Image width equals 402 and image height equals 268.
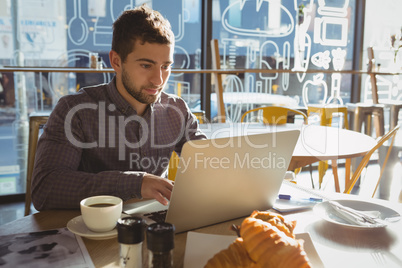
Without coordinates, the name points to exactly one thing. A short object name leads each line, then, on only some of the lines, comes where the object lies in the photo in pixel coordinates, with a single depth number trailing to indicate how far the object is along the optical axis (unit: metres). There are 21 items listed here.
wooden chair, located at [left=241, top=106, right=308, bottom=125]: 2.94
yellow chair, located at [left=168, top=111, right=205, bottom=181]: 1.88
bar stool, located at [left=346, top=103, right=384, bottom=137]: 3.94
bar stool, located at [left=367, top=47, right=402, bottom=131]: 4.12
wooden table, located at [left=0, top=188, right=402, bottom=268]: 0.73
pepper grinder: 0.56
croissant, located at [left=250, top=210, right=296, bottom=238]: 0.63
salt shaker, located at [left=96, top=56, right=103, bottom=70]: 3.07
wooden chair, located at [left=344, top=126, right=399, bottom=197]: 1.73
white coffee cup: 0.78
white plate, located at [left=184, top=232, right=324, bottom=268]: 0.69
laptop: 0.76
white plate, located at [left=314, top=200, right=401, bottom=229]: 0.89
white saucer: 0.80
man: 1.16
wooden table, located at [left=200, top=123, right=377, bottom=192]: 1.77
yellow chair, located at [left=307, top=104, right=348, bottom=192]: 3.48
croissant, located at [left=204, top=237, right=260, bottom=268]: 0.57
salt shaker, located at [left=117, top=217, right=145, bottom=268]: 0.61
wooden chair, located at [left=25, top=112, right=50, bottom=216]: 2.53
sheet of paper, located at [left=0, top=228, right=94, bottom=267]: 0.70
